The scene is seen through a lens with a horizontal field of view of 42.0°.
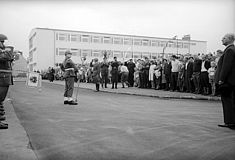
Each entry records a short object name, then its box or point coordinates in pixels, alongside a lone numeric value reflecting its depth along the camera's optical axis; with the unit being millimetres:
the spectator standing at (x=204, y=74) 13195
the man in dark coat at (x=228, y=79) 5895
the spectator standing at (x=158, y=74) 16656
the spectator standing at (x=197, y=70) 13508
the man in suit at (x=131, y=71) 20172
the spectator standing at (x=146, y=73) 18136
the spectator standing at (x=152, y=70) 17266
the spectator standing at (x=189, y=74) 14203
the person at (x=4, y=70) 5598
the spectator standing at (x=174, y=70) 15320
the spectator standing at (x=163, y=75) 16170
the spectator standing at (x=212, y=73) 12781
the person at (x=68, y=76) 9617
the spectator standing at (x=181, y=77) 14879
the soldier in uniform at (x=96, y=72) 16078
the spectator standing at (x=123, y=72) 19628
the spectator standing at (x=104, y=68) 18078
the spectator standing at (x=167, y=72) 15703
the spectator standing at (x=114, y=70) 18078
